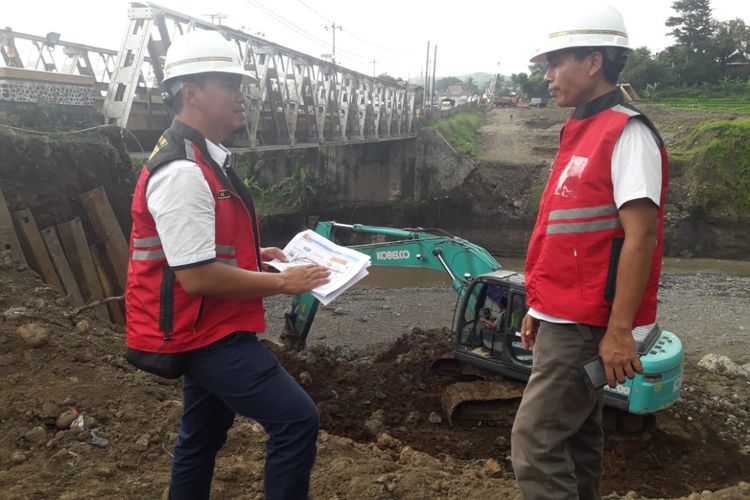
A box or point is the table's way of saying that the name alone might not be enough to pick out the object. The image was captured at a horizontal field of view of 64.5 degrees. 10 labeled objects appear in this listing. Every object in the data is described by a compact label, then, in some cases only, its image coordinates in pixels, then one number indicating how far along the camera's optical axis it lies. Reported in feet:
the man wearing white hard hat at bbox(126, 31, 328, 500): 6.38
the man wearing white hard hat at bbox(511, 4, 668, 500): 6.65
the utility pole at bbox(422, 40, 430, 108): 96.27
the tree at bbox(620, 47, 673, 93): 138.82
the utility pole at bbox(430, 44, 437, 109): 108.27
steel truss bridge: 26.58
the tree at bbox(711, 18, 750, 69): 140.87
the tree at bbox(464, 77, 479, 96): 269.85
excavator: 18.53
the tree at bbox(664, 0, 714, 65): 144.87
